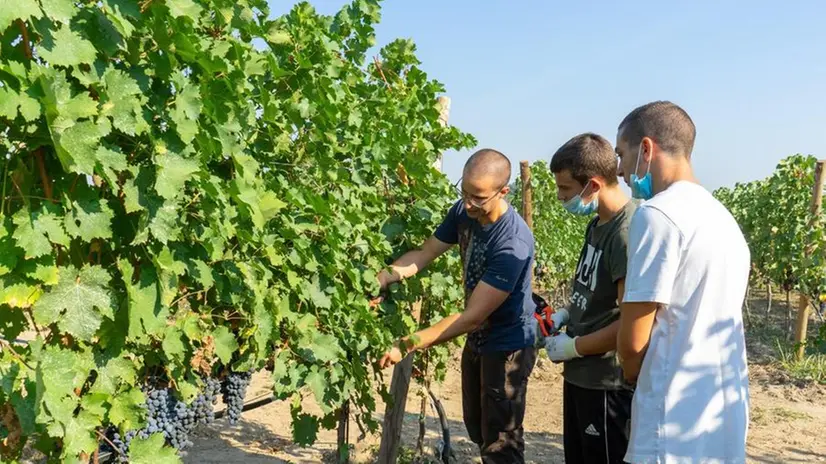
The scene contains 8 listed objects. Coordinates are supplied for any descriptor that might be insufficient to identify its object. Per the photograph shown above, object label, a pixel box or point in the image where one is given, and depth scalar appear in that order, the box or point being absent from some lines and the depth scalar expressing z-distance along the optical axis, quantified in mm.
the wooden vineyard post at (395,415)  4312
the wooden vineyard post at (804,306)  9332
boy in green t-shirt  2820
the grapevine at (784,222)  11656
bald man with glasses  3330
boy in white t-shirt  2078
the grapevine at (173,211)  1605
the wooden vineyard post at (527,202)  7227
